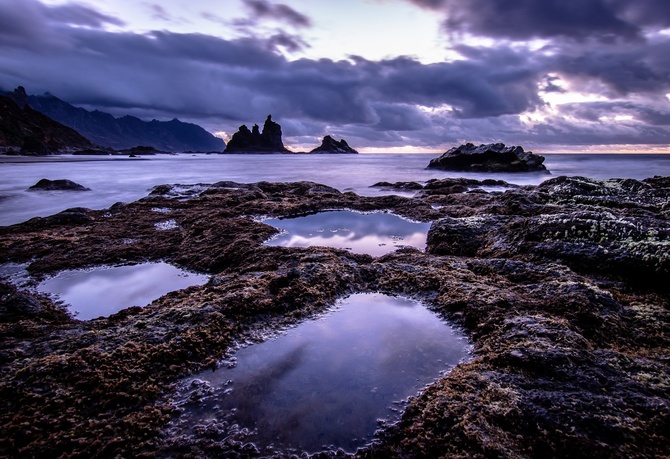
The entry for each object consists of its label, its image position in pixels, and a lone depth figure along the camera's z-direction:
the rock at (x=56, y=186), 22.59
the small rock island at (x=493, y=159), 48.78
